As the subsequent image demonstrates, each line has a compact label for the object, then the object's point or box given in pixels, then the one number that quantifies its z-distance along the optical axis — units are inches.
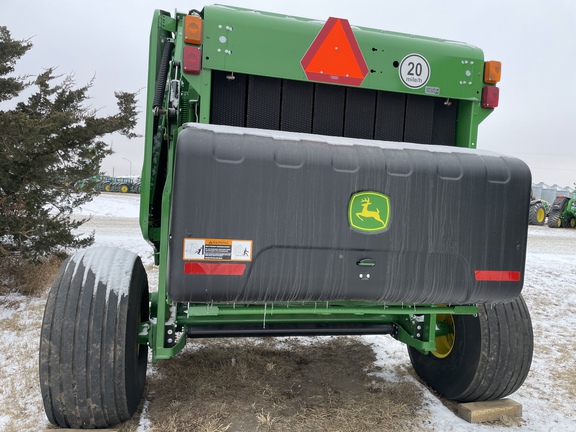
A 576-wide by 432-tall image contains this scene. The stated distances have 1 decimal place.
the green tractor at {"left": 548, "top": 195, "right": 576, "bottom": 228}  892.6
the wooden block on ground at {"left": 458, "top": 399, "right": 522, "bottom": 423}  120.5
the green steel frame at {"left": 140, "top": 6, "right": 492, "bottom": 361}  96.4
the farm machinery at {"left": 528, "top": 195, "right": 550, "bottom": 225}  957.8
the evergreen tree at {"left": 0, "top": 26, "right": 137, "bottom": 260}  207.5
